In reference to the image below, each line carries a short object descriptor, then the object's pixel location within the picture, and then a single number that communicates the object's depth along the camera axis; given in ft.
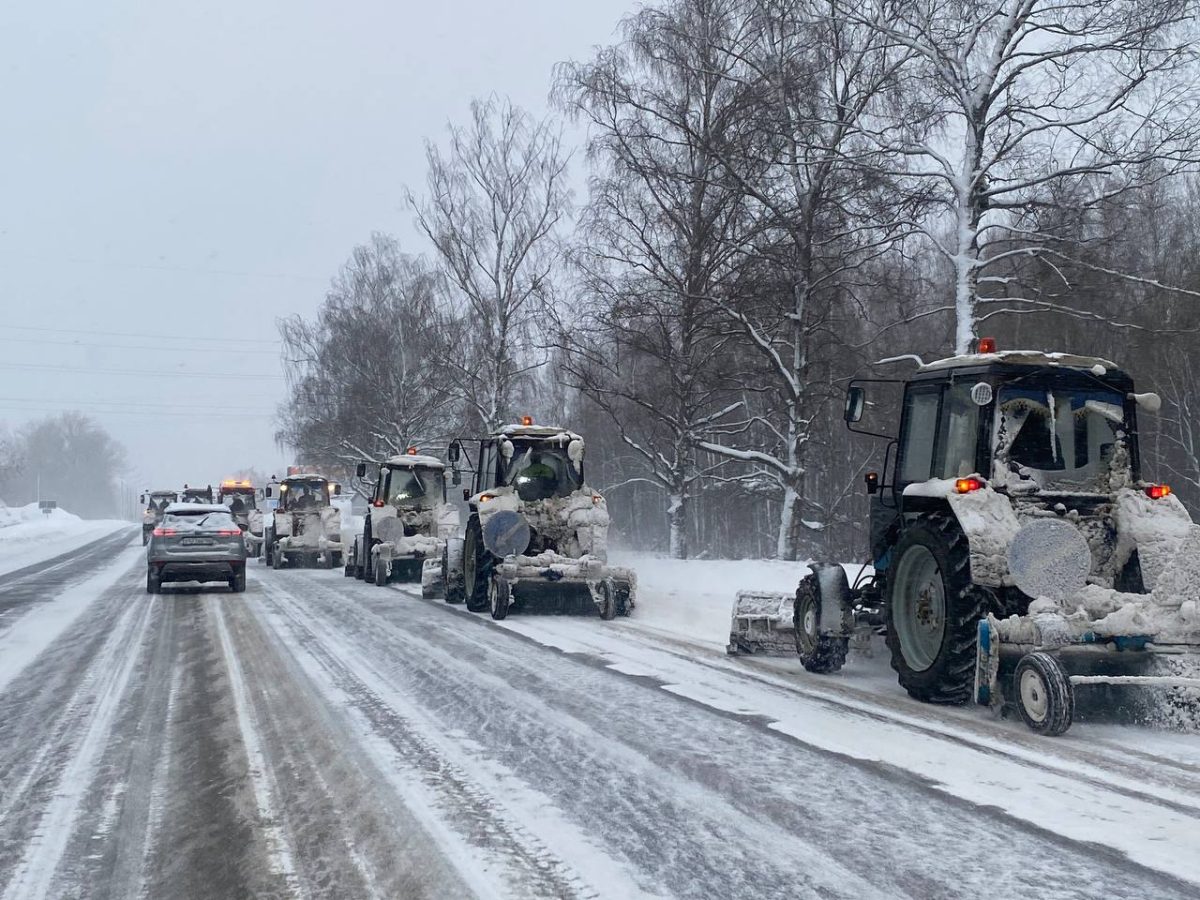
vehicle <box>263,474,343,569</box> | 89.81
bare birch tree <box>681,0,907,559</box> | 56.59
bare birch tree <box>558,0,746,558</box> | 70.28
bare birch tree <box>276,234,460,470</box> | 141.38
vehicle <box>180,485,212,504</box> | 120.44
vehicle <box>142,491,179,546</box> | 140.77
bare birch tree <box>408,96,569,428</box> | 104.83
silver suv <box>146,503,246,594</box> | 59.67
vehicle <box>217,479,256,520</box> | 118.32
